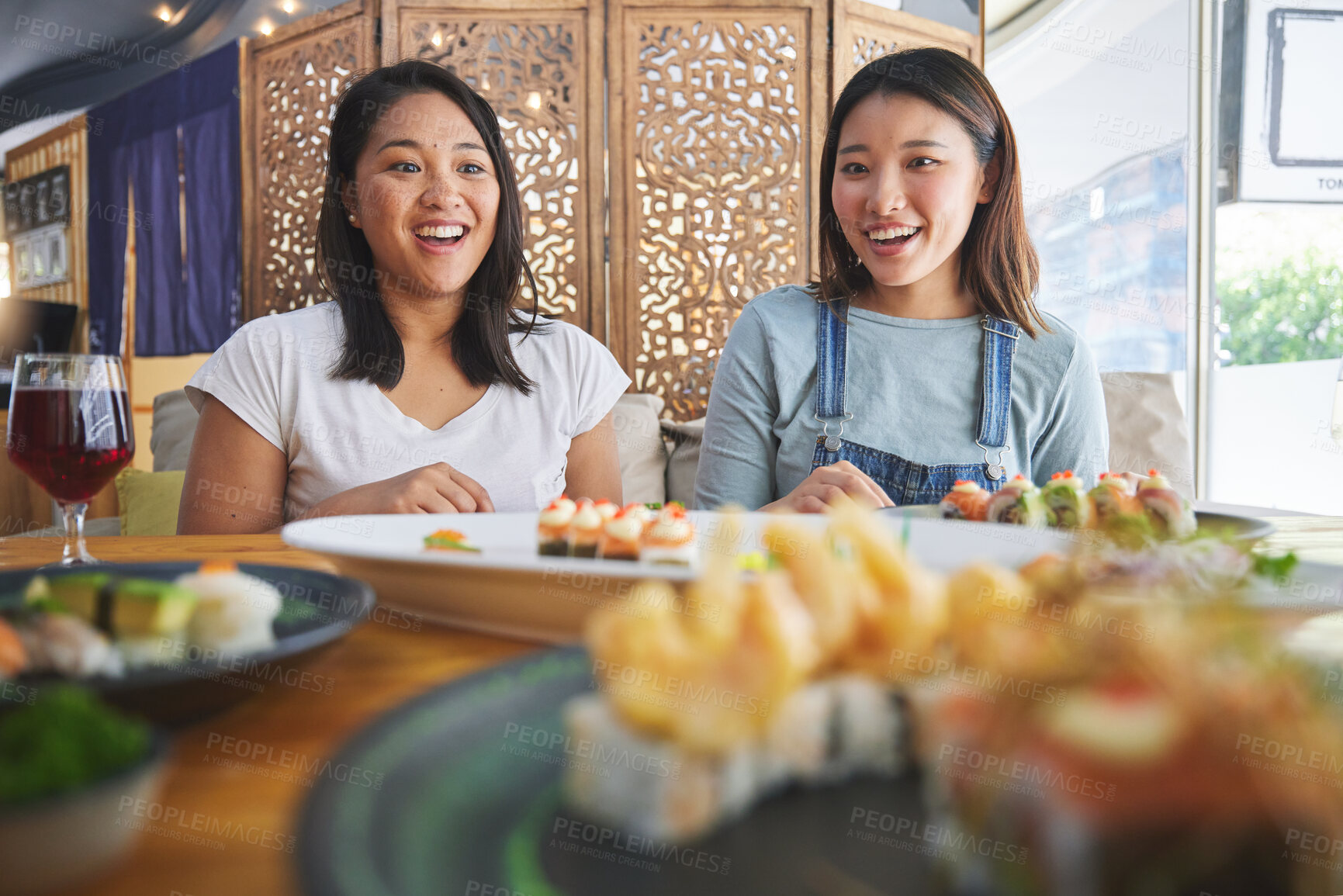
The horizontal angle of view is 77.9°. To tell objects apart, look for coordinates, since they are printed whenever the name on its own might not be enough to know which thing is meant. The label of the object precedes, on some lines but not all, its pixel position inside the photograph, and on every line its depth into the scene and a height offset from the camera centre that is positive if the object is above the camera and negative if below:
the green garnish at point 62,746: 0.22 -0.09
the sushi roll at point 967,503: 0.86 -0.07
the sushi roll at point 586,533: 0.61 -0.07
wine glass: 0.74 +0.00
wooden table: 0.25 -0.13
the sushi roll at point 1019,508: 0.85 -0.07
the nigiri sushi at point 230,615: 0.38 -0.09
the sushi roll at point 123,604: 0.37 -0.08
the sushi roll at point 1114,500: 0.83 -0.06
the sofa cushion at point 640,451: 2.71 -0.06
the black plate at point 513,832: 0.19 -0.11
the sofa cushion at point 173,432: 2.71 -0.01
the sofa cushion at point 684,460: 2.72 -0.09
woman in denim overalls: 1.42 +0.20
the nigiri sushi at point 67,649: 0.33 -0.09
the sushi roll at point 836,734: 0.24 -0.09
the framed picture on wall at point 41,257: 5.92 +1.27
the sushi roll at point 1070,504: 0.86 -0.07
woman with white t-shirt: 1.39 +0.13
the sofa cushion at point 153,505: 2.37 -0.22
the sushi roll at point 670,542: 0.57 -0.08
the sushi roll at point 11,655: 0.31 -0.09
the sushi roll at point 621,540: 0.59 -0.08
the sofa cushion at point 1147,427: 2.53 +0.03
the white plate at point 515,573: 0.48 -0.09
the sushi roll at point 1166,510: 0.80 -0.07
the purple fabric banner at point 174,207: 3.98 +1.16
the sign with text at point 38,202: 5.85 +1.66
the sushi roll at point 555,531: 0.63 -0.07
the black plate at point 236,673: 0.31 -0.10
